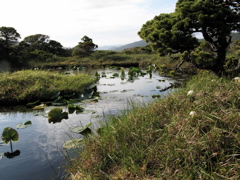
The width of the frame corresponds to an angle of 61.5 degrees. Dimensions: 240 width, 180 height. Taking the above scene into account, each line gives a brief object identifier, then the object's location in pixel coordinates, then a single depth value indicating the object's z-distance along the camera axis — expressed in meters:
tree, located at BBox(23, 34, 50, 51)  23.68
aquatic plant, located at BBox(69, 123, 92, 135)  3.61
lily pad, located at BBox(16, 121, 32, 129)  4.16
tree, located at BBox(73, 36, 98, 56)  23.94
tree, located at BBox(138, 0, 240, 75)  5.75
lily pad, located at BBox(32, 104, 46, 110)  5.56
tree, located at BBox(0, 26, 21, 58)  18.03
